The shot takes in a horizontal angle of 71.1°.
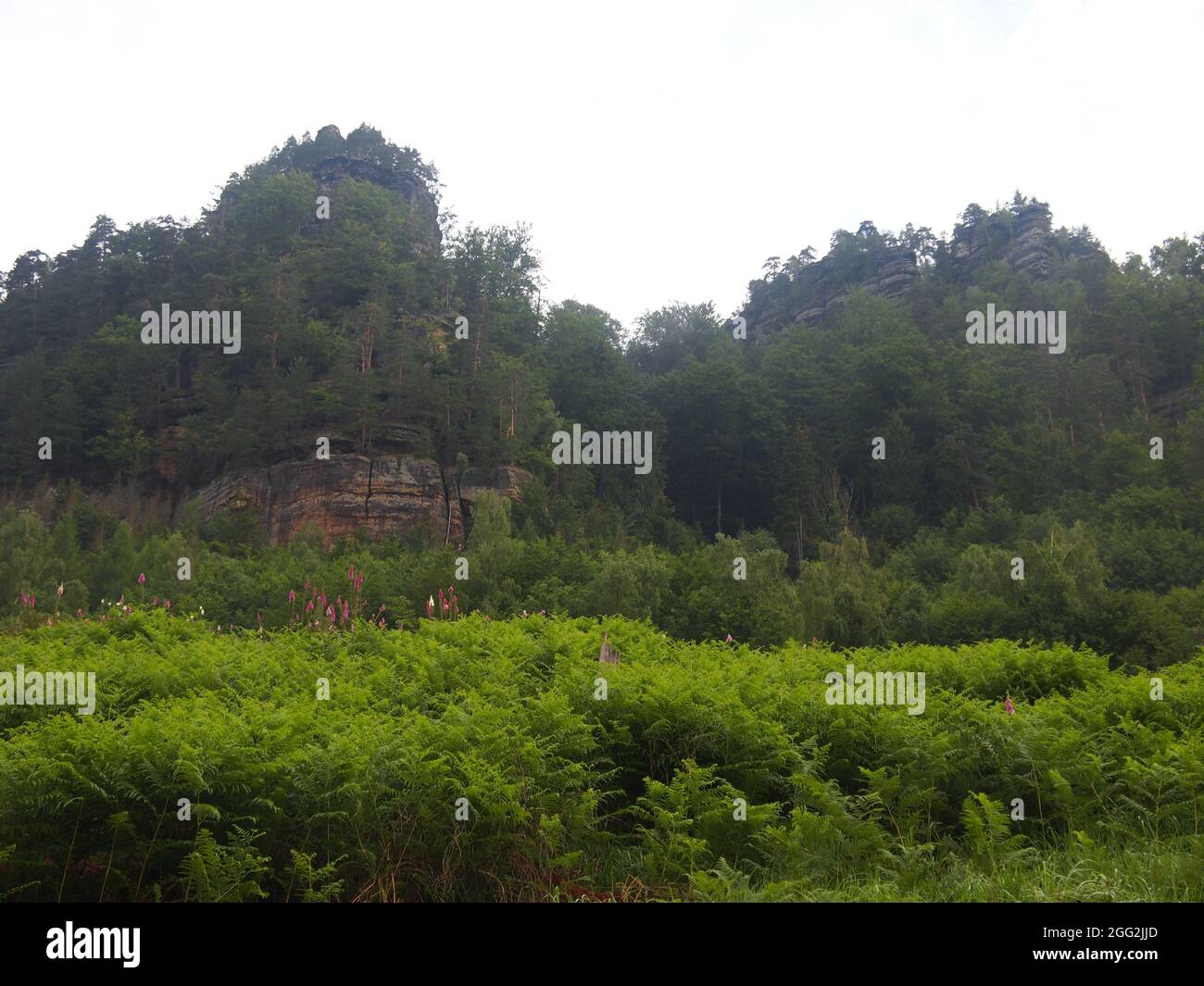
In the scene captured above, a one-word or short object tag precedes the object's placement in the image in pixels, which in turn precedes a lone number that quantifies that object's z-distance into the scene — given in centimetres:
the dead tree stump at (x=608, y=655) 1213
